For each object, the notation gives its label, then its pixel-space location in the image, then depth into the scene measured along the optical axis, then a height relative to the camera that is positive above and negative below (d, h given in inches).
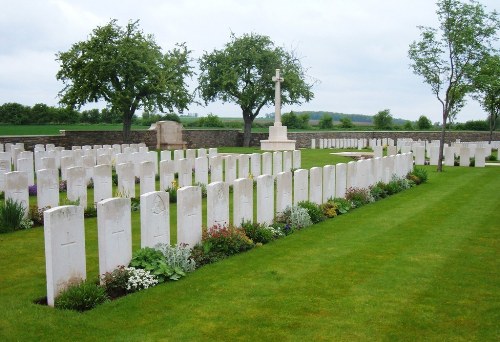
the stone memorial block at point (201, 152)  809.5 -34.4
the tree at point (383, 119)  2126.0 +24.8
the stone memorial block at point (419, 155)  1031.0 -53.3
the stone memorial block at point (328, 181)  498.3 -48.3
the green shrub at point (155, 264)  279.7 -66.6
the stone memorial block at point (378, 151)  984.0 -43.4
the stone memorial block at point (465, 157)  1005.8 -56.1
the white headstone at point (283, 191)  422.6 -47.8
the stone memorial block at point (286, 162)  778.8 -47.8
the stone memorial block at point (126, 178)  534.3 -47.0
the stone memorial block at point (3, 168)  563.8 -38.4
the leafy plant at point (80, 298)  239.6 -71.0
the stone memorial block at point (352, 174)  550.4 -46.8
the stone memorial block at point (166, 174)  580.4 -46.5
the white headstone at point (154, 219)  286.8 -46.1
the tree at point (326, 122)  2188.7 +16.7
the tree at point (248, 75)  1568.7 +142.0
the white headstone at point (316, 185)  473.6 -48.9
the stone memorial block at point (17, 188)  416.5 -42.2
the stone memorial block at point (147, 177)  523.6 -44.5
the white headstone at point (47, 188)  444.1 -46.0
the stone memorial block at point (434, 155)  1032.2 -53.6
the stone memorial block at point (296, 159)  856.6 -48.6
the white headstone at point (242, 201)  365.1 -47.3
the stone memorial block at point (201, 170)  620.7 -45.8
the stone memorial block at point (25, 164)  565.9 -34.7
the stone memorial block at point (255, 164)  685.3 -44.4
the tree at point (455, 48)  840.3 +114.8
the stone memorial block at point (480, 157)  977.5 -55.2
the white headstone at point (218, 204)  341.7 -46.2
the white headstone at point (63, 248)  238.2 -50.7
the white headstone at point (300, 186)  452.1 -47.0
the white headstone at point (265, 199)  390.9 -49.8
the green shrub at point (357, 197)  534.6 -66.8
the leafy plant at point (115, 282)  263.3 -70.5
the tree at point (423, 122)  2154.3 +12.4
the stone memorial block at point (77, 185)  478.3 -46.9
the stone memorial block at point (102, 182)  499.8 -46.2
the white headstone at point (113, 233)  263.0 -48.9
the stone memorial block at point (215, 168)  631.8 -44.4
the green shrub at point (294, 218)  418.0 -67.1
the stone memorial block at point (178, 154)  758.5 -35.2
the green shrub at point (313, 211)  444.8 -65.7
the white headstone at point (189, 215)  313.3 -48.4
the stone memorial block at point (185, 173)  603.5 -47.3
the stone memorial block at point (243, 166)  657.8 -44.5
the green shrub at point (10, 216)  400.8 -60.9
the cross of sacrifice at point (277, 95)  1328.7 +72.4
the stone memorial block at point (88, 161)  670.5 -37.5
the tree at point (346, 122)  2206.0 +15.7
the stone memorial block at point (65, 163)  642.2 -37.9
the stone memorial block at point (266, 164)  697.0 -45.0
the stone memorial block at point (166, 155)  732.6 -34.5
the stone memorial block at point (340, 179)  525.3 -48.6
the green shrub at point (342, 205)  491.2 -68.3
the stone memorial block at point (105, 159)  718.7 -37.8
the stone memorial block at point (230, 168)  642.2 -46.0
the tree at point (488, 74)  844.0 +74.8
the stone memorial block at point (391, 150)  1000.9 -43.2
